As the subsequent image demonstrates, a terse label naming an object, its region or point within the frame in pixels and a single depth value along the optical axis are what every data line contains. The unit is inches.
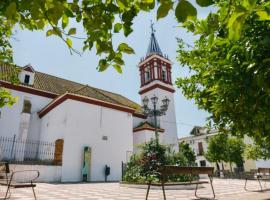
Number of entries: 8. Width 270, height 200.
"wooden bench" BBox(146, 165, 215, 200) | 240.0
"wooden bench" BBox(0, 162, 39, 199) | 226.3
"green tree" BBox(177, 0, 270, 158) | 119.4
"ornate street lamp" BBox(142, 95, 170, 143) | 691.3
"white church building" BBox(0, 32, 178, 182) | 740.6
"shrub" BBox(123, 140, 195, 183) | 546.6
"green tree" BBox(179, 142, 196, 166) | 1635.6
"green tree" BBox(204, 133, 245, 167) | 1370.6
